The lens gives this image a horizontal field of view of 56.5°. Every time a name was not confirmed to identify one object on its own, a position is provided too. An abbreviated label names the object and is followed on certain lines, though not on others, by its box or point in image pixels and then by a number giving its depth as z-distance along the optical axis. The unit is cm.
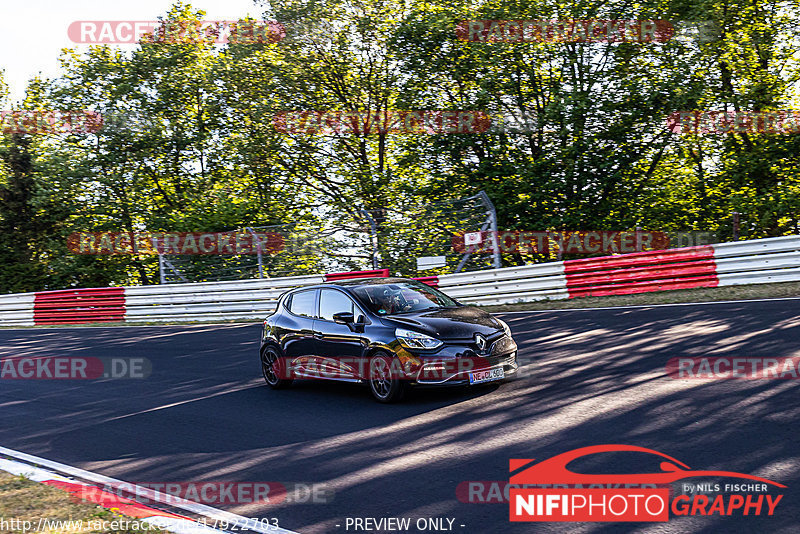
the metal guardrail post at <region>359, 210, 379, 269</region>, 2075
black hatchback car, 870
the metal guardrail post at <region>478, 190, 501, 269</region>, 1919
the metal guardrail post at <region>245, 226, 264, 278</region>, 2255
